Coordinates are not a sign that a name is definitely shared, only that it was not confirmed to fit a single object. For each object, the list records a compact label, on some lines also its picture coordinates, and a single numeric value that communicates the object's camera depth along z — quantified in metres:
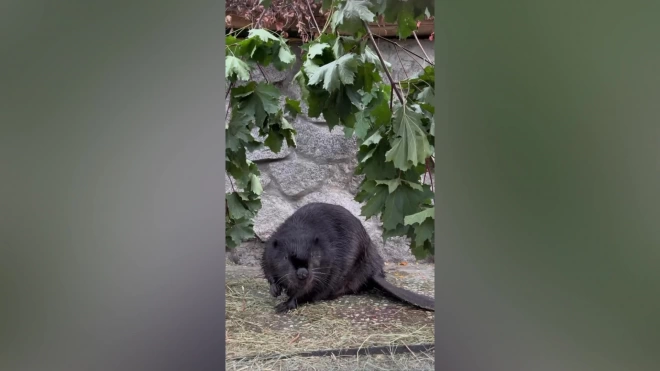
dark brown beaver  2.21
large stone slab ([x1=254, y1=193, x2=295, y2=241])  2.97
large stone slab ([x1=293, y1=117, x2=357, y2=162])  2.95
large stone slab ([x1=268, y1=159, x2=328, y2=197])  2.99
